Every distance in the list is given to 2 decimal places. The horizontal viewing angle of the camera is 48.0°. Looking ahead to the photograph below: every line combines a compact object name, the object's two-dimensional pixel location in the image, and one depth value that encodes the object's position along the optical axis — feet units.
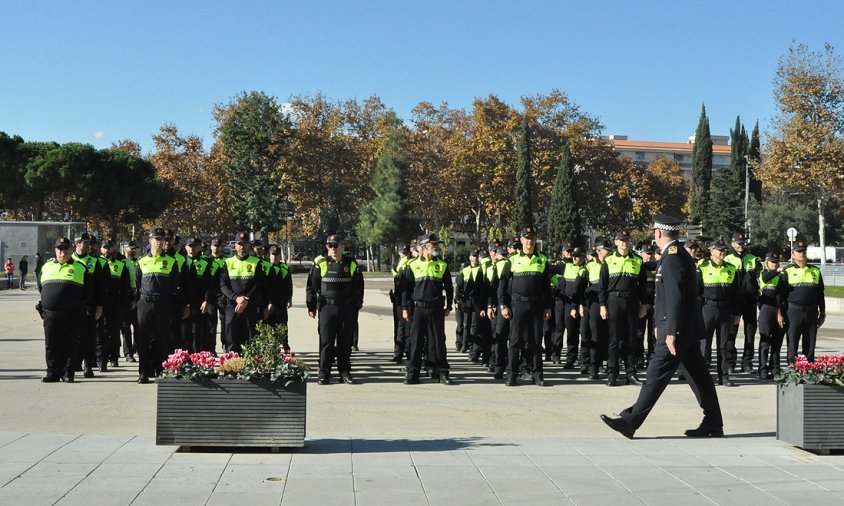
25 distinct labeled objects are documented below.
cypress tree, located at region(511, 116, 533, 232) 211.61
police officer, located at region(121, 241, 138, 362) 46.91
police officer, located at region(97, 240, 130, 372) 45.32
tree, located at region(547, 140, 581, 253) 217.77
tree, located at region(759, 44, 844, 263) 136.87
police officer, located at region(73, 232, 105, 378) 42.14
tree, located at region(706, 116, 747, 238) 214.28
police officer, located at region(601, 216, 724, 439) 27.63
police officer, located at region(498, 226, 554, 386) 41.61
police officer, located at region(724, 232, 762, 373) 46.42
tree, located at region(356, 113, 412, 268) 220.43
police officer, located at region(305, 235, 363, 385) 41.39
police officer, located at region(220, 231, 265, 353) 43.09
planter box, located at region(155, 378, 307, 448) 24.06
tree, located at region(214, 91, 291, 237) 218.38
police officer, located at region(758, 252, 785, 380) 45.50
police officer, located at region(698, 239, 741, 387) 42.27
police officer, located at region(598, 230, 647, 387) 41.73
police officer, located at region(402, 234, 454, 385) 41.98
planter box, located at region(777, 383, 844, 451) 25.49
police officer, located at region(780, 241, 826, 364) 44.04
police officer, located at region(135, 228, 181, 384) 40.75
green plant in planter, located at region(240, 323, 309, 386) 24.18
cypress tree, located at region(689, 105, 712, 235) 246.47
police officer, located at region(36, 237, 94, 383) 39.63
